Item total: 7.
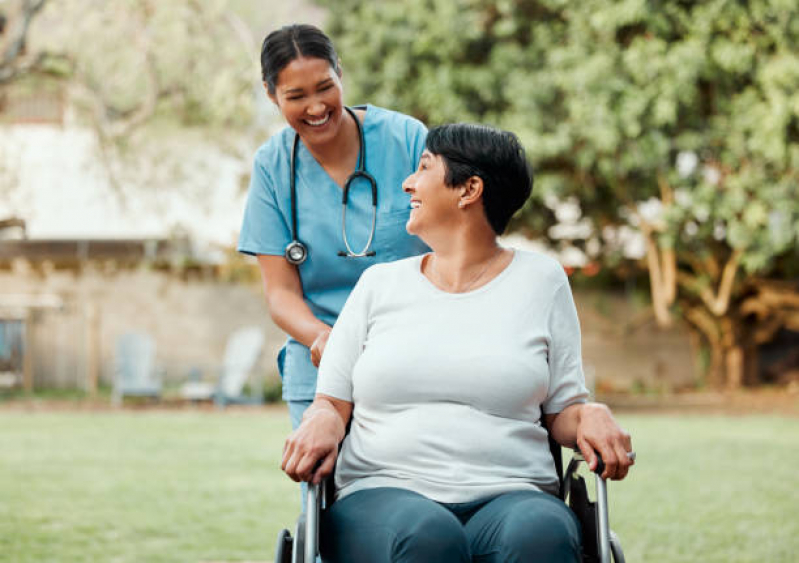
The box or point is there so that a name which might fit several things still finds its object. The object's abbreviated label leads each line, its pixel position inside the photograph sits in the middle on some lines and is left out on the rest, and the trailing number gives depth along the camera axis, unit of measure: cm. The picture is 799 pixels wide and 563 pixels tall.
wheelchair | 209
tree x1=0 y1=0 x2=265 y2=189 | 1268
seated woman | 210
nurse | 276
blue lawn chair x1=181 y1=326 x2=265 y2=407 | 1354
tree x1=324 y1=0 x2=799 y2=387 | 1130
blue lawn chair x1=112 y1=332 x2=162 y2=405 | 1359
